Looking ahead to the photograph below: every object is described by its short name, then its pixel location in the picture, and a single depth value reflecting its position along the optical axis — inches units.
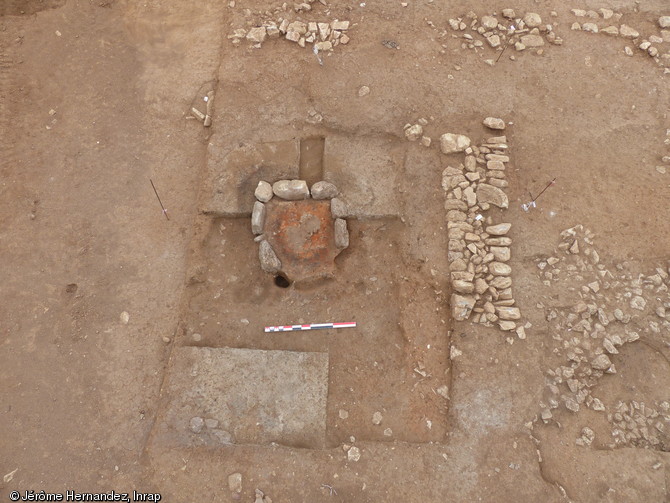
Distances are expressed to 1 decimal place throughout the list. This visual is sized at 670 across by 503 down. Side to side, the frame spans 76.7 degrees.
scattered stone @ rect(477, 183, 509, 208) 187.0
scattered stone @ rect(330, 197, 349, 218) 188.5
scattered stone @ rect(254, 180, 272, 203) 191.8
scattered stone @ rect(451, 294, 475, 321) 170.5
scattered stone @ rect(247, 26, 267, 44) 224.5
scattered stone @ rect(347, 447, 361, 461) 153.5
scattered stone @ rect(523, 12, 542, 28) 224.1
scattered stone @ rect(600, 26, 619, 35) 224.1
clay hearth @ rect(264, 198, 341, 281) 187.0
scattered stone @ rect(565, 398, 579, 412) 157.1
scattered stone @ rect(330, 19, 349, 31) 225.6
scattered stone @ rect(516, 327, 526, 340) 166.7
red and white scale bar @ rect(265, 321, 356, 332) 179.2
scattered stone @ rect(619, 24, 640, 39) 224.1
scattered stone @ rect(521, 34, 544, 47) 221.1
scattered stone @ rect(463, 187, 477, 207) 187.8
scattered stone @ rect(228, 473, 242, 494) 149.6
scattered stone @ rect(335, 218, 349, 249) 186.1
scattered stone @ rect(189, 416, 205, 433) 159.6
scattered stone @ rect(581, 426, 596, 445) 153.2
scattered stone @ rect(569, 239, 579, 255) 177.9
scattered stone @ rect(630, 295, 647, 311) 169.9
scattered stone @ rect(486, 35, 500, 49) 219.5
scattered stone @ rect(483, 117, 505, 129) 201.5
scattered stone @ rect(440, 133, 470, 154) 197.9
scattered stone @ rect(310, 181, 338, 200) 191.2
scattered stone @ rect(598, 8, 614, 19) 229.1
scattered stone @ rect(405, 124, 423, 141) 201.0
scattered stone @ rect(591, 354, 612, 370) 162.2
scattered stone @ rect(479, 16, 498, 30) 223.8
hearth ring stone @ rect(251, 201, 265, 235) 188.2
